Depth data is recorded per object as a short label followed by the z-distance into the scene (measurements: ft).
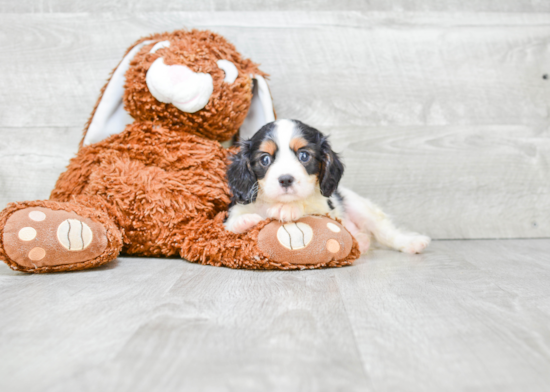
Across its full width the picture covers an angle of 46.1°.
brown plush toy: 2.17
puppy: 2.19
